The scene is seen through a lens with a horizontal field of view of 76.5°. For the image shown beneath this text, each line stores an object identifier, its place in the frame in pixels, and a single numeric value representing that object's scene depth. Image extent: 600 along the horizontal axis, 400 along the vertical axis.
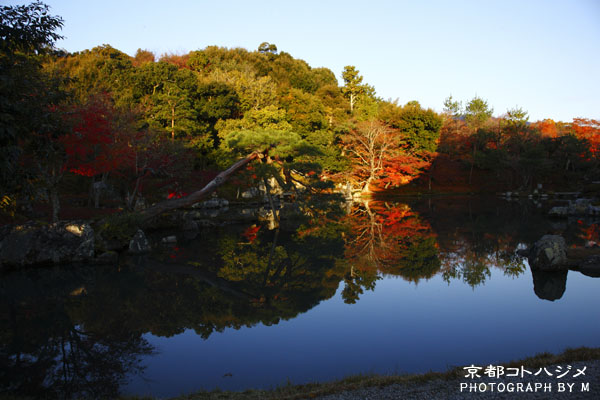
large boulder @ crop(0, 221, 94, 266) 9.67
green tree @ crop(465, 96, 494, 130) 45.12
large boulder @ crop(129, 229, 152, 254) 11.48
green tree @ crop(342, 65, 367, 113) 40.27
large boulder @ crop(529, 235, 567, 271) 8.44
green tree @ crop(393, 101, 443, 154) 32.38
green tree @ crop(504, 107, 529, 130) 39.23
